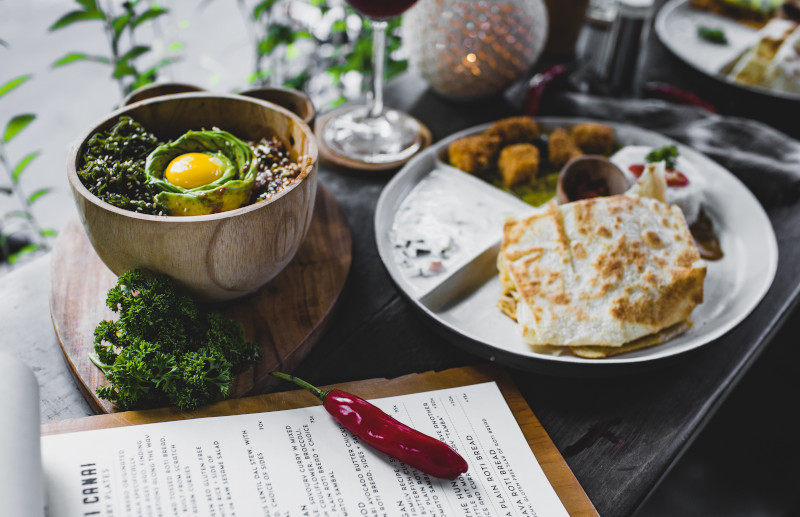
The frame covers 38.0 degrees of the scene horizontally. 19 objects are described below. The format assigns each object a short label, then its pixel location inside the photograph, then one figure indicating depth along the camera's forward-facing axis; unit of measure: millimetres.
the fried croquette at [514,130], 842
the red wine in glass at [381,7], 772
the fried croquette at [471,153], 809
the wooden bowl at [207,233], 611
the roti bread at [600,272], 660
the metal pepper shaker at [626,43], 929
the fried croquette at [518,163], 808
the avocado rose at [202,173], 636
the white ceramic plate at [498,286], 648
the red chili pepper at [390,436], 595
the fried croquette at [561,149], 827
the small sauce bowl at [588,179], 760
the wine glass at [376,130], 829
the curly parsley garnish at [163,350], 611
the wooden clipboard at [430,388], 603
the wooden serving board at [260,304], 645
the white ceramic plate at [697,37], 996
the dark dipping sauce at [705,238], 758
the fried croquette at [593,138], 844
